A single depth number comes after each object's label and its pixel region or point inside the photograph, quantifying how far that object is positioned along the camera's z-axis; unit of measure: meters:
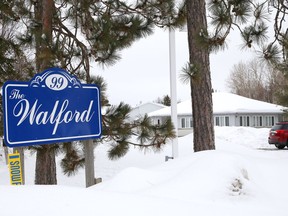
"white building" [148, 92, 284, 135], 33.22
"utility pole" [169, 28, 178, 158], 10.59
